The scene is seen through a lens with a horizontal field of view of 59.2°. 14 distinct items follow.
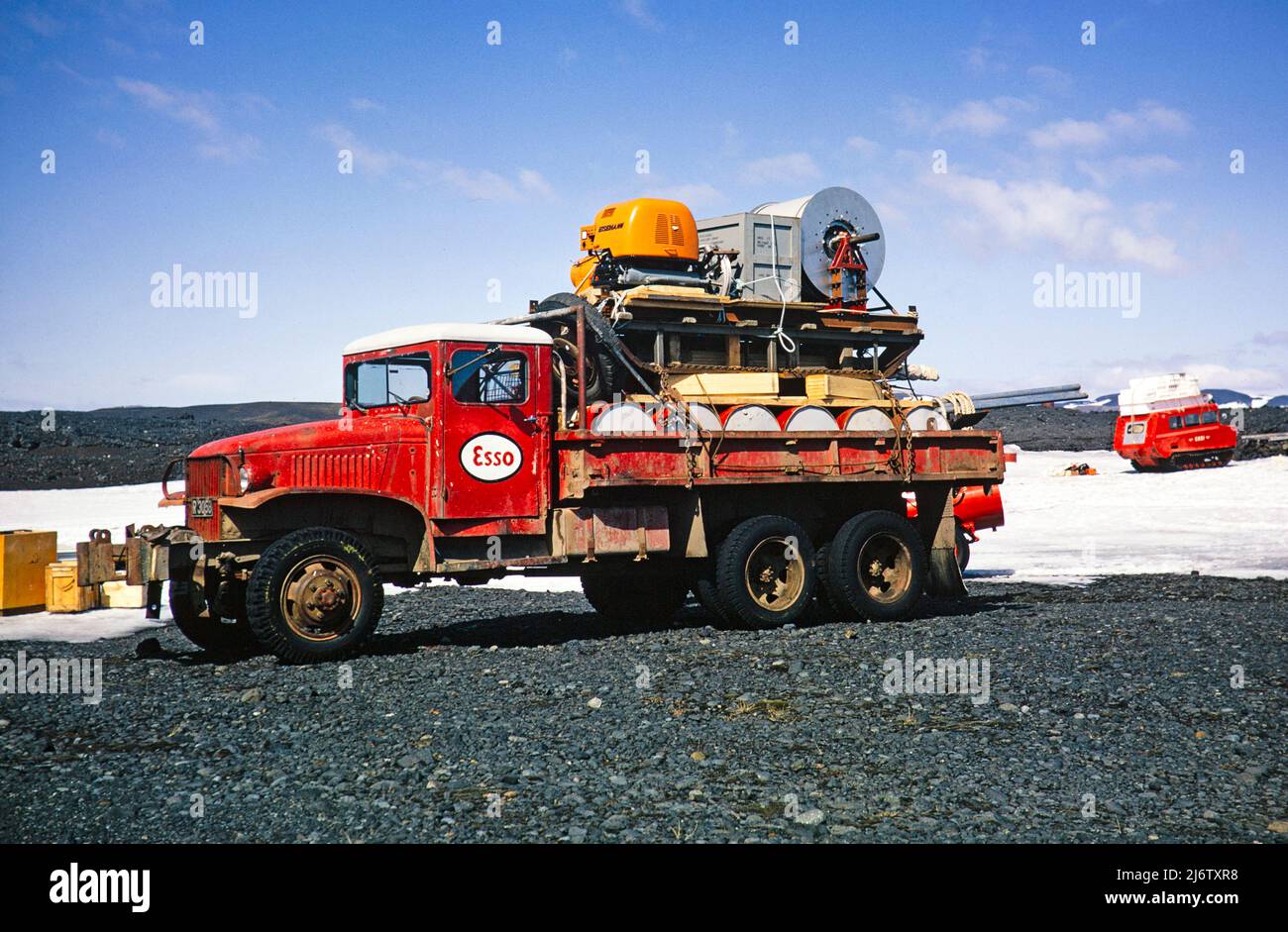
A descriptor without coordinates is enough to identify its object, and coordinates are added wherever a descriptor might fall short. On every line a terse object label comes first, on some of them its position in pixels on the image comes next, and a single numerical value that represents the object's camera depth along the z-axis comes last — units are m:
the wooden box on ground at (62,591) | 13.42
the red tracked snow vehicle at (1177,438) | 38.53
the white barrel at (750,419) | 11.39
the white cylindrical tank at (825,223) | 13.34
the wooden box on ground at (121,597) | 14.05
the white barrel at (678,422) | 10.95
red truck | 9.35
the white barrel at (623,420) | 10.71
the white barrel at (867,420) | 12.08
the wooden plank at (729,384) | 11.64
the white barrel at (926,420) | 12.62
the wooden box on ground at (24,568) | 13.27
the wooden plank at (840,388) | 12.41
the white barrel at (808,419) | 11.71
